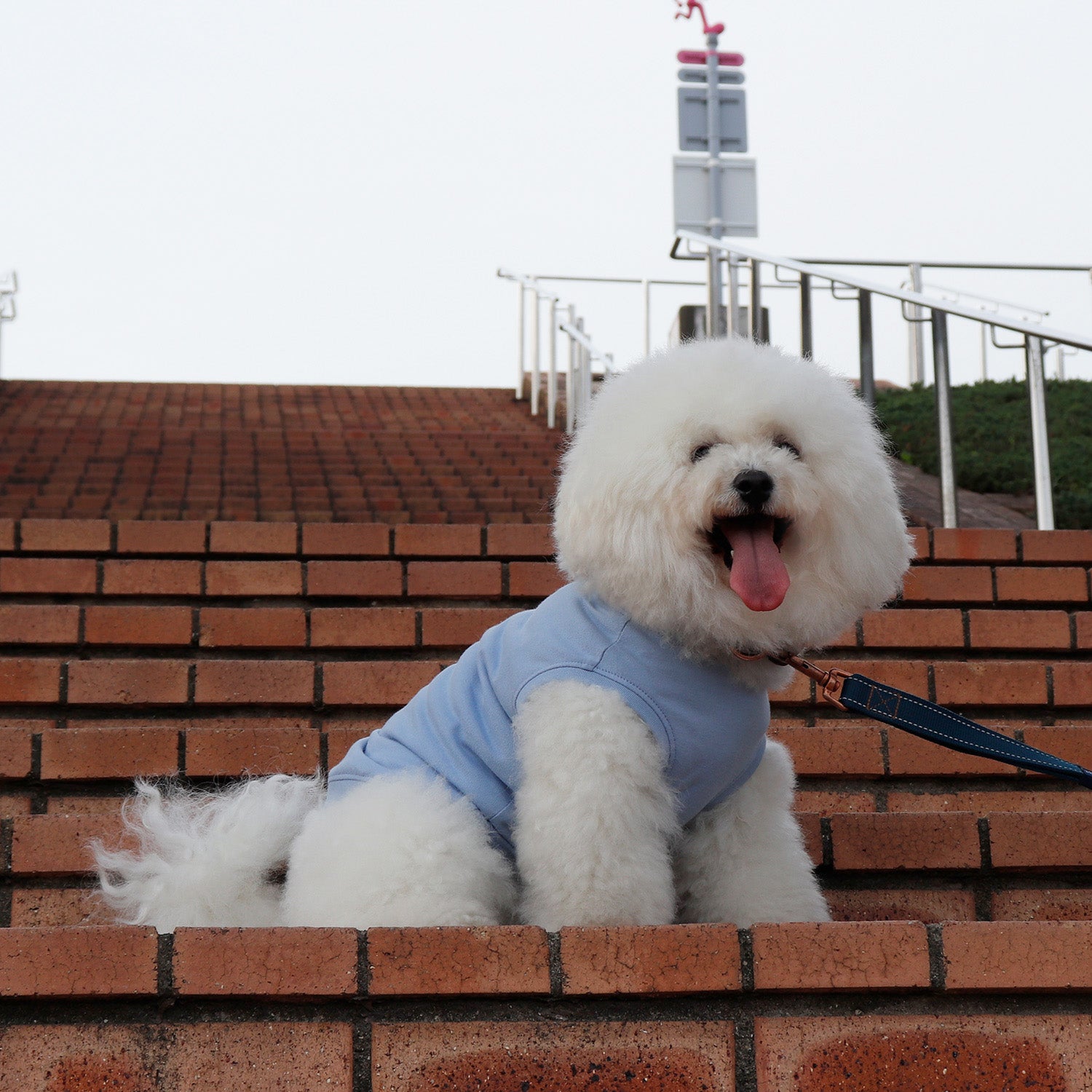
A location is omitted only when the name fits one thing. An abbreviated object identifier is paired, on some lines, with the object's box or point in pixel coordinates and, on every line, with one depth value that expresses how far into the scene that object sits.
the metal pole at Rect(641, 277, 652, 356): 9.52
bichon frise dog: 1.72
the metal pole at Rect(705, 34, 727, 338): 9.12
